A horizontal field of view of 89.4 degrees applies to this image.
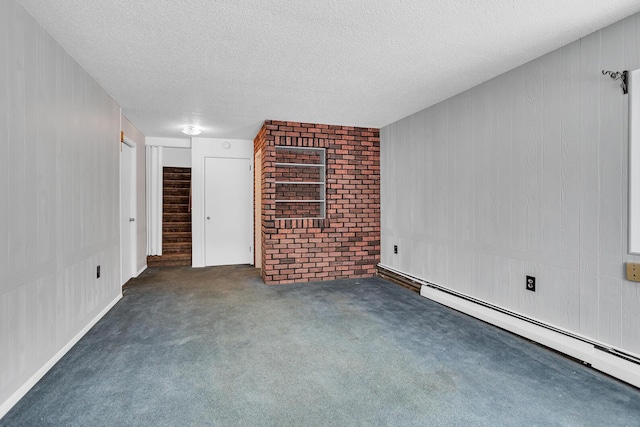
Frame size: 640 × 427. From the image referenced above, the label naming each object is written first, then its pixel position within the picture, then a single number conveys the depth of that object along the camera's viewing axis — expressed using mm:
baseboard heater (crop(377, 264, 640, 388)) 2109
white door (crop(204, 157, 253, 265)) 6051
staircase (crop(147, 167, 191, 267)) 6258
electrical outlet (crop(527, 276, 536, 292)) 2775
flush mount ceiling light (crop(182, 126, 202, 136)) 5109
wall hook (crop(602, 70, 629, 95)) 2143
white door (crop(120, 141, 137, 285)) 4719
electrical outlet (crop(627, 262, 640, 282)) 2082
